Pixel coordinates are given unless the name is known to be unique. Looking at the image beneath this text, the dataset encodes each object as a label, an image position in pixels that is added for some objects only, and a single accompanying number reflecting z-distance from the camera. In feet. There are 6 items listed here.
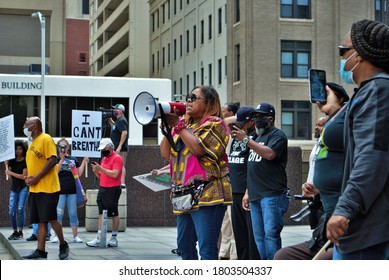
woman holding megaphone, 18.81
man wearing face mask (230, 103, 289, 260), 24.50
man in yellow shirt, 31.55
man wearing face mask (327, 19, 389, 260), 11.48
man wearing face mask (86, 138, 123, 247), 37.81
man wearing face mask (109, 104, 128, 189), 49.55
